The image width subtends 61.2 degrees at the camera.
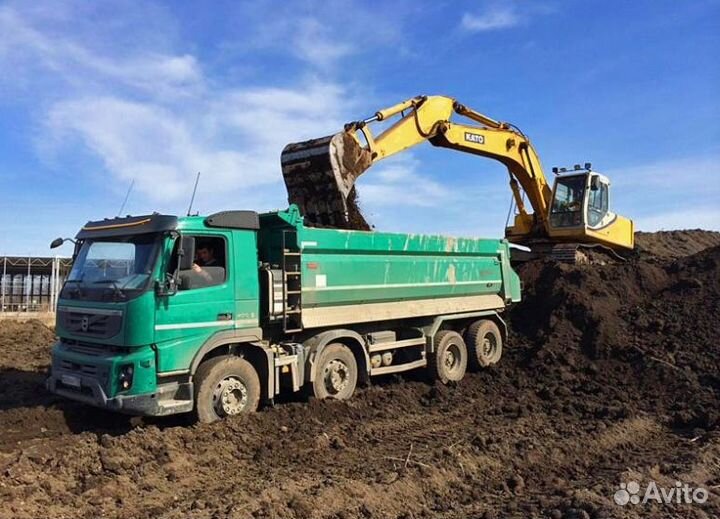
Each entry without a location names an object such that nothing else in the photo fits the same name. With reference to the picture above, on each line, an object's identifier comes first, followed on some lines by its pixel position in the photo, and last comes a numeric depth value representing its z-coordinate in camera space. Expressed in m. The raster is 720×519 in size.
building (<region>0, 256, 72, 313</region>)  27.95
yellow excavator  9.77
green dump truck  6.62
